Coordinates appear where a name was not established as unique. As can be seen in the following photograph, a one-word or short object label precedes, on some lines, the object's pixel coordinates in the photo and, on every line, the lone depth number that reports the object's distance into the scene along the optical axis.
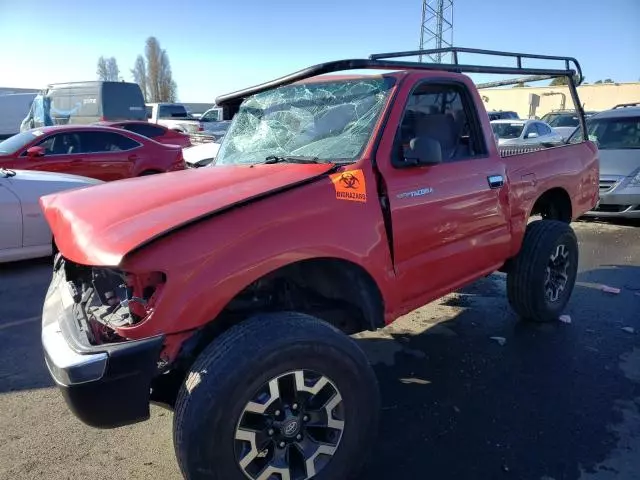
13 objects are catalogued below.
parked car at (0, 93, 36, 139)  22.78
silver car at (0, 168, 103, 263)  5.66
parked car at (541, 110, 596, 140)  17.97
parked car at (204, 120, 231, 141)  18.60
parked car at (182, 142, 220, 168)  10.66
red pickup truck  2.15
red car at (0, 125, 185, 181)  8.70
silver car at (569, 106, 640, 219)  8.06
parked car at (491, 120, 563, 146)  13.58
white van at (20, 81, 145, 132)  17.53
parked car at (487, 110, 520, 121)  25.02
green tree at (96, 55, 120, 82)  80.25
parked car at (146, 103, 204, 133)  21.31
